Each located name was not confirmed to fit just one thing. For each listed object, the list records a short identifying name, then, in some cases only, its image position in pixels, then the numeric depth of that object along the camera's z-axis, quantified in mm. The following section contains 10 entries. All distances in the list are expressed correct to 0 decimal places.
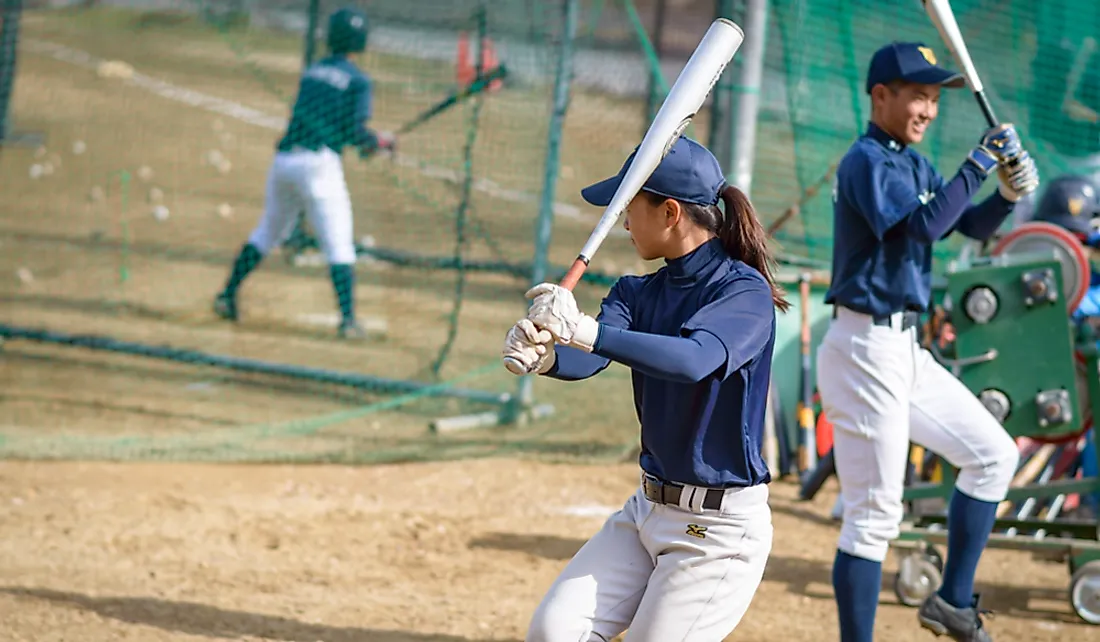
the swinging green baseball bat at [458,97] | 15758
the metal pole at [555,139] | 14594
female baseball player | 6215
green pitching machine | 10539
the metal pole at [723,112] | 14603
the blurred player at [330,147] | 16703
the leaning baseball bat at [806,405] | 14187
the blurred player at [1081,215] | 12109
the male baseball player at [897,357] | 8461
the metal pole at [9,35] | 16187
